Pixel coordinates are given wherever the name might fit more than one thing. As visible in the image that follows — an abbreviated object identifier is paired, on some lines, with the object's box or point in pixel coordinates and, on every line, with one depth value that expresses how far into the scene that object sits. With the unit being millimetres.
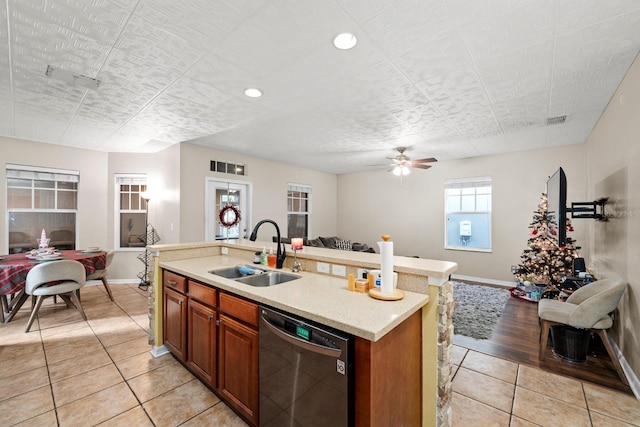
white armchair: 2381
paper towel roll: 1600
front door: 5230
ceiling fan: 4766
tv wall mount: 3123
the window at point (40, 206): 4531
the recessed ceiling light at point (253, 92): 2818
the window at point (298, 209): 6988
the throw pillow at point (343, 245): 6480
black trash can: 2592
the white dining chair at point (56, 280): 3307
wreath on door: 3980
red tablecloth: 3301
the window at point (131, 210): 5473
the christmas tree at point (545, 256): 4152
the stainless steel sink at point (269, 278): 2275
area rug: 3313
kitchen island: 1245
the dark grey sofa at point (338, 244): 6277
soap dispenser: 2590
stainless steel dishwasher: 1262
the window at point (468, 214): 5777
